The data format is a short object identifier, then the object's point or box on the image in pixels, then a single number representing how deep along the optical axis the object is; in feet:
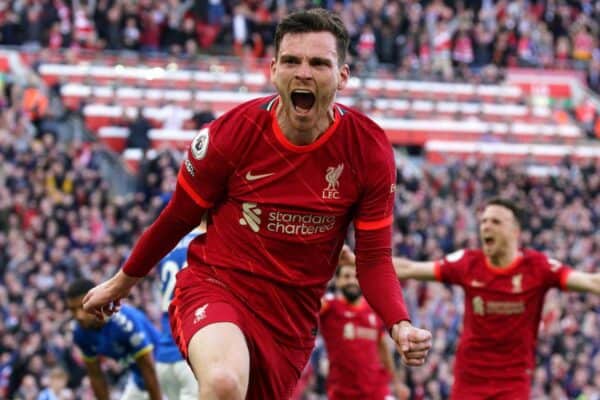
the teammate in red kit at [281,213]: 20.13
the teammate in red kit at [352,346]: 39.52
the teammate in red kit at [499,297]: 31.73
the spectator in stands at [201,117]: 78.34
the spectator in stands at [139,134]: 77.58
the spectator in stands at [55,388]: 44.39
